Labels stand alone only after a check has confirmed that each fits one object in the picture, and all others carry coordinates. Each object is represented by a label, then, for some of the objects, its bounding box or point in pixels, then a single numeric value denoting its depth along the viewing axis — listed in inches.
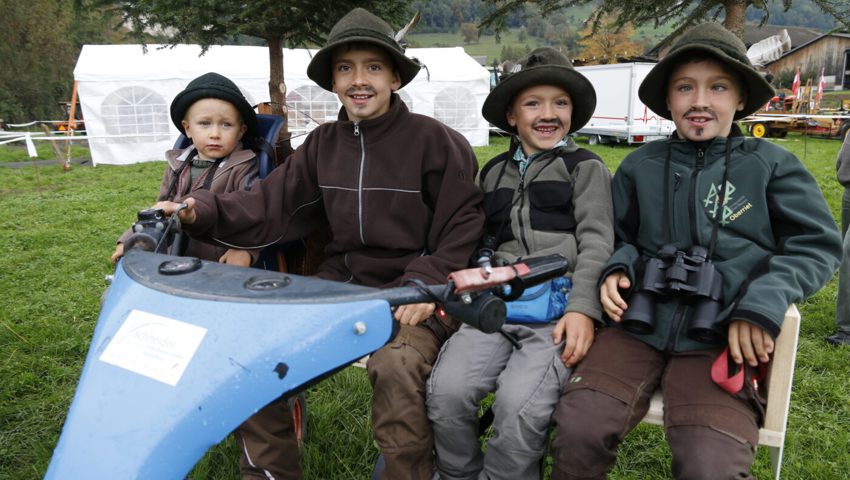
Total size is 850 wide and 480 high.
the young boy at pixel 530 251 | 82.2
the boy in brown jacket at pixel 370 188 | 101.3
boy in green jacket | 75.0
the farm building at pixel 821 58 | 1991.9
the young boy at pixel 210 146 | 118.0
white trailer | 759.1
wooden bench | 73.4
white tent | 573.3
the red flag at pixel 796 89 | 1026.9
